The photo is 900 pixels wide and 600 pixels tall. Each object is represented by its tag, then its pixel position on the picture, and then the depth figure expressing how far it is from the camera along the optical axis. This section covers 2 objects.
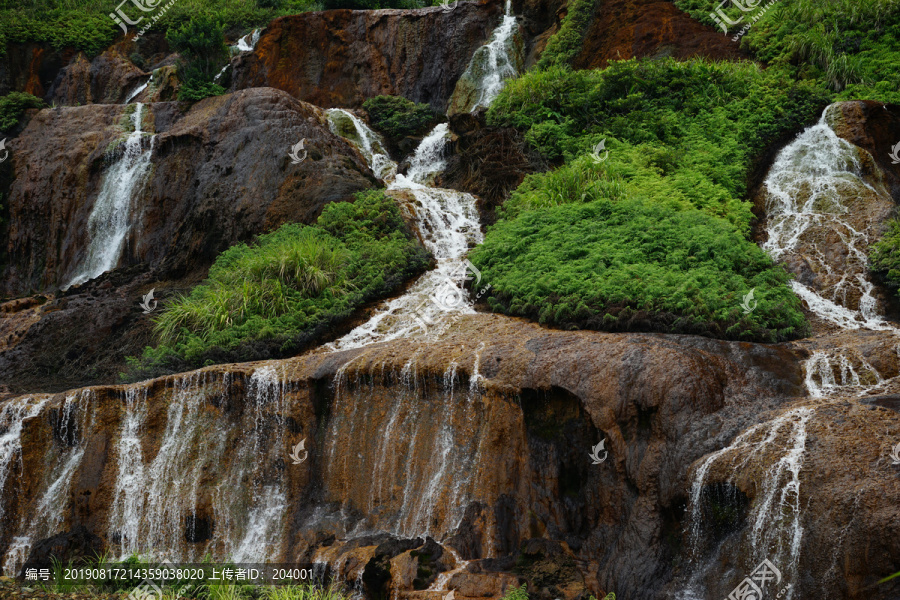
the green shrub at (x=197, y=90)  21.52
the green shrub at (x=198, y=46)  22.30
